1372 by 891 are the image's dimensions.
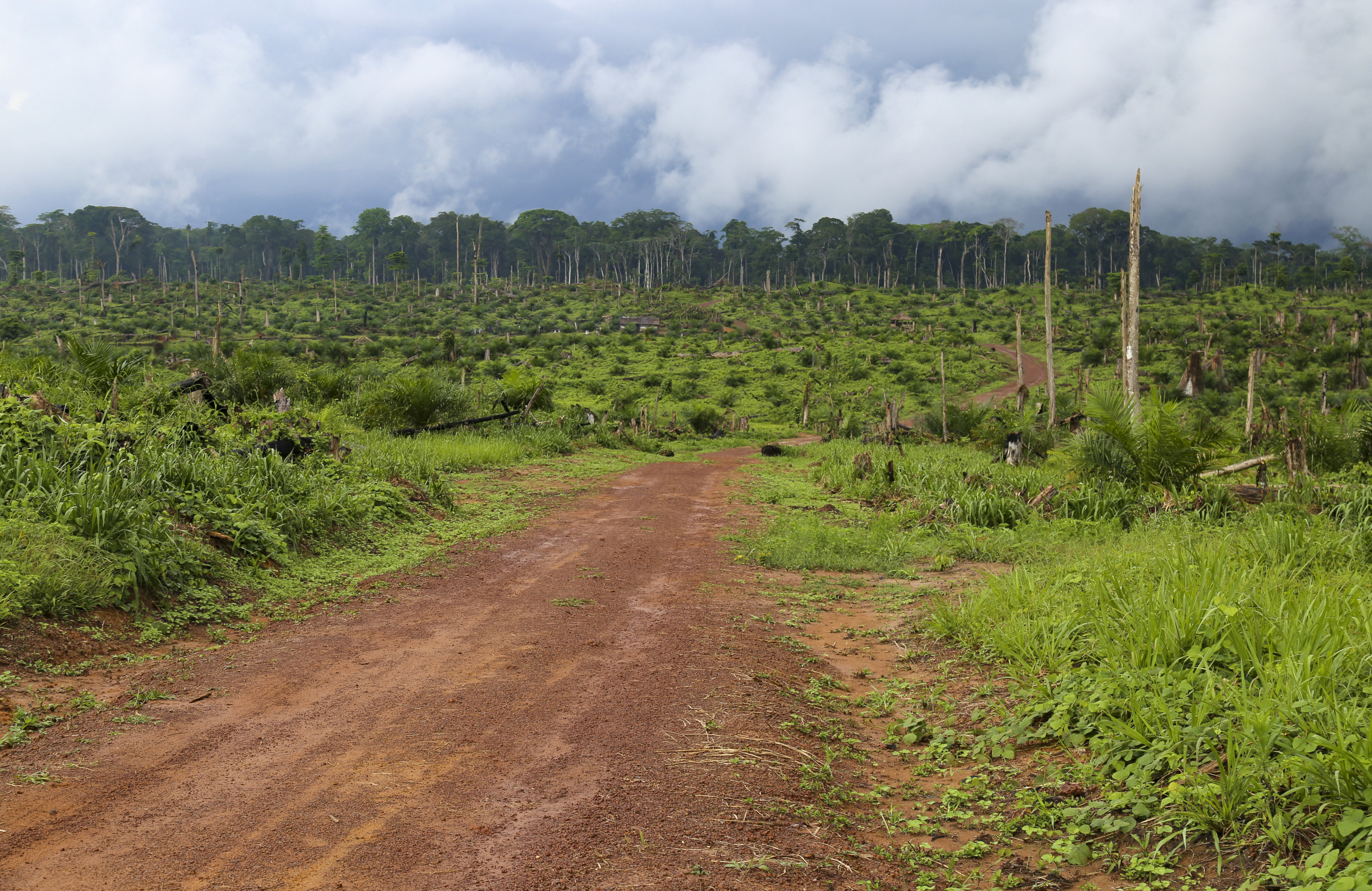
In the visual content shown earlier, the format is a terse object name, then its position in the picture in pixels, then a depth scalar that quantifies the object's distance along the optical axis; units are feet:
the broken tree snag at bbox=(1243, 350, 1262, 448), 67.97
